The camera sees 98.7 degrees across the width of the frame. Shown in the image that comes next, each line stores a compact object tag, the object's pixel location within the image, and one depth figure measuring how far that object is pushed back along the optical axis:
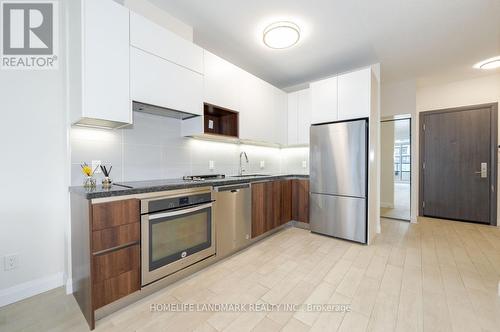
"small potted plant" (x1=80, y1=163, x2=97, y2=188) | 1.76
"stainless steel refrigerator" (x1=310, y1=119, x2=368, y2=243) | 2.89
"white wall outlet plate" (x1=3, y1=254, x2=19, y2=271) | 1.73
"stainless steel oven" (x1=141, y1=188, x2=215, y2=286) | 1.73
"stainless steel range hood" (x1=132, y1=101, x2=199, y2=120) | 2.05
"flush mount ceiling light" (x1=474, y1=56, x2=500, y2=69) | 3.37
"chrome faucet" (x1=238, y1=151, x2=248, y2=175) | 3.55
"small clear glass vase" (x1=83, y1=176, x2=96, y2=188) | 1.76
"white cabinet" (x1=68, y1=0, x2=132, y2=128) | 1.63
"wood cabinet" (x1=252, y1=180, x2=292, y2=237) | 2.91
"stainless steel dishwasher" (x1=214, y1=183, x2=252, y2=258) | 2.37
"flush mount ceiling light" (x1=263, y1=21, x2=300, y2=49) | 2.38
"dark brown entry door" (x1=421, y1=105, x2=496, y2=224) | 3.98
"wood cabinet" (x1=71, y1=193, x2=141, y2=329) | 1.45
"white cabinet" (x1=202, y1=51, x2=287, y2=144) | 2.60
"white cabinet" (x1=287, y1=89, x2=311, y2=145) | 3.73
